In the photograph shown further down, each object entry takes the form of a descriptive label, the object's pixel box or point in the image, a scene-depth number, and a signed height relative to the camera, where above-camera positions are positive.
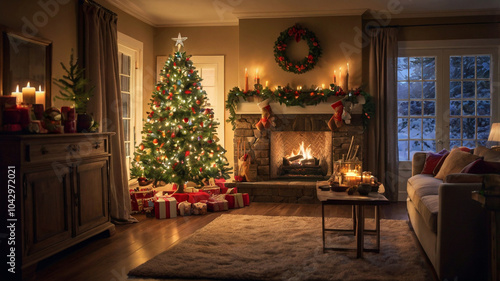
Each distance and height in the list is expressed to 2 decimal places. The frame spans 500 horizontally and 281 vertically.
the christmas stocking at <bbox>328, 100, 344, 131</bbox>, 6.47 +0.26
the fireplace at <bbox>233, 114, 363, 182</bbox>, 6.70 -0.15
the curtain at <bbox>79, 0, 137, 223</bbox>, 5.04 +0.57
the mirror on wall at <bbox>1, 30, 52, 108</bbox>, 3.84 +0.59
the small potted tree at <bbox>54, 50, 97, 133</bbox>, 4.21 +0.34
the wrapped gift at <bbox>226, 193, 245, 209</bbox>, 6.12 -0.90
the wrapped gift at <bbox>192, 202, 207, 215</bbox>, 5.67 -0.93
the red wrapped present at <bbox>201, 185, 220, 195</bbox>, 6.38 -0.79
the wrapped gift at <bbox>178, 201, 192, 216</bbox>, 5.66 -0.93
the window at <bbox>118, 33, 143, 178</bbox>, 6.46 +0.64
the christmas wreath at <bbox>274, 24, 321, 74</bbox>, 6.65 +1.18
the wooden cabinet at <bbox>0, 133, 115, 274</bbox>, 3.25 -0.45
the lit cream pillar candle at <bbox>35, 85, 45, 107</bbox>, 4.07 +0.32
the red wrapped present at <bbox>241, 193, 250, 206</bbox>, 6.32 -0.91
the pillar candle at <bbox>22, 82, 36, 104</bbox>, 3.86 +0.32
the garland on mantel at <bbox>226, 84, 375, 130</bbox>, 6.52 +0.51
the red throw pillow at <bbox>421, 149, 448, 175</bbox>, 5.21 -0.34
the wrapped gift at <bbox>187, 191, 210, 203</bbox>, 5.91 -0.82
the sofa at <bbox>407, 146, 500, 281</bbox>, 3.06 -0.68
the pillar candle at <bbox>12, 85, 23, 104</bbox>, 3.88 +0.31
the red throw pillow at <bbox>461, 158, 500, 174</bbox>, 3.54 -0.28
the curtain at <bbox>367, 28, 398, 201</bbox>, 6.73 +0.33
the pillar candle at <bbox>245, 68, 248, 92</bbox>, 6.84 +0.76
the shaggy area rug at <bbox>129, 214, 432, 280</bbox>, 3.32 -1.01
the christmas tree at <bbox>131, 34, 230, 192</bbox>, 6.20 +0.00
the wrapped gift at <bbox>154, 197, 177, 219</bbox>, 5.46 -0.90
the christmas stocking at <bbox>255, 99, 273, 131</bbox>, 6.67 +0.27
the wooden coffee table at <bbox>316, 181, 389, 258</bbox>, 3.57 -0.54
